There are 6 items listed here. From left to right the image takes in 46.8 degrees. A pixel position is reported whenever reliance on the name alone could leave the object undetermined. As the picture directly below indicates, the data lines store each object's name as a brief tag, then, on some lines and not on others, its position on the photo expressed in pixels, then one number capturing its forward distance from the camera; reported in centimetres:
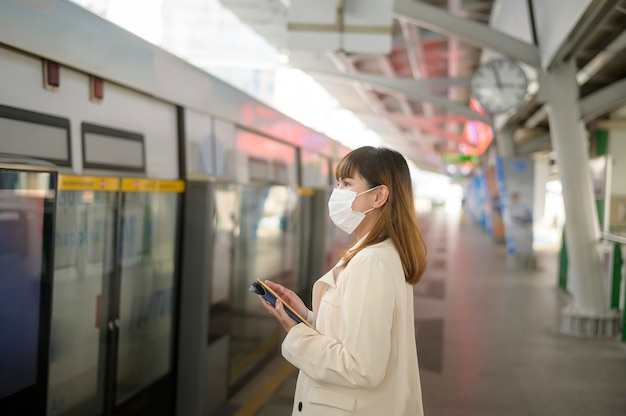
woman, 216
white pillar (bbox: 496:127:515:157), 1981
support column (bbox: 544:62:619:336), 932
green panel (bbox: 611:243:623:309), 917
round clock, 1210
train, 336
